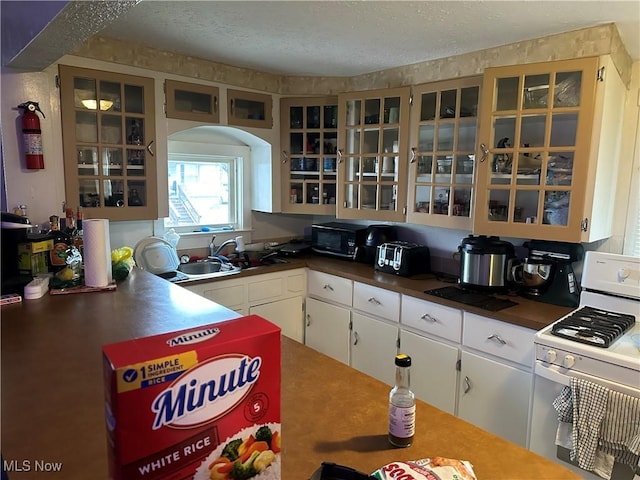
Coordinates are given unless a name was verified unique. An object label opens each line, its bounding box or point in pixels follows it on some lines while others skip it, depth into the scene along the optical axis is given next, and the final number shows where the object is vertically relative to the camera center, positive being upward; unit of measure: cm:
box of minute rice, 50 -27
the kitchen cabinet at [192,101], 277 +55
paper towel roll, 192 -32
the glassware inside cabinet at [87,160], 248 +13
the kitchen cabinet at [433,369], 235 -100
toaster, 283 -46
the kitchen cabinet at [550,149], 204 +21
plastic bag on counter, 72 -48
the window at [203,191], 327 -5
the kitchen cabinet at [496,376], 205 -92
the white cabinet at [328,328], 296 -99
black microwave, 322 -39
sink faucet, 331 -46
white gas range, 164 -60
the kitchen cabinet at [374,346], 265 -100
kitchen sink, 310 -60
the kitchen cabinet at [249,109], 307 +56
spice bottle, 88 -45
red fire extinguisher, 222 +24
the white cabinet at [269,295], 277 -74
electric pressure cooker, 239 -40
